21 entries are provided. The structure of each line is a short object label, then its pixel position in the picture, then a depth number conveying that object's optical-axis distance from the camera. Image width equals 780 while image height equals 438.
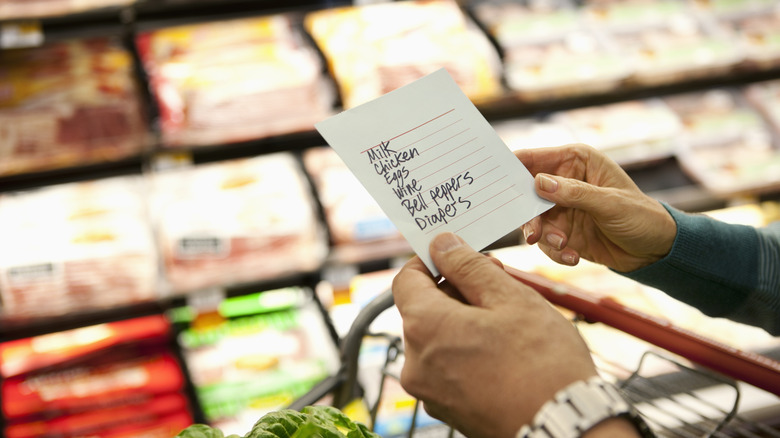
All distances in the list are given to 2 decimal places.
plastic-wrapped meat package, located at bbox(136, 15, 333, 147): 2.04
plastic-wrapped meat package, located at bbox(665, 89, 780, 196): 2.30
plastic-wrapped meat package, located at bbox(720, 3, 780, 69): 2.32
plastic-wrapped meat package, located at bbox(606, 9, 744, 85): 2.25
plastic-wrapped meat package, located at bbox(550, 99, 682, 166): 2.33
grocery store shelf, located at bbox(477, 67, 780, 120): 2.19
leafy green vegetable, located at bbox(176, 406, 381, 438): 0.72
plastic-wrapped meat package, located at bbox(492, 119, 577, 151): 2.34
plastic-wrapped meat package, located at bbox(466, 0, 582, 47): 2.39
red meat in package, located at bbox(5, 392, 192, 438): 2.05
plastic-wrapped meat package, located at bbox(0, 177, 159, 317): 1.92
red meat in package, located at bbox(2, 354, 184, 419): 2.00
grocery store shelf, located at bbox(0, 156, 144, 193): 1.95
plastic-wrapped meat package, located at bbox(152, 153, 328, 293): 2.02
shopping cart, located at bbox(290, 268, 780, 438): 0.88
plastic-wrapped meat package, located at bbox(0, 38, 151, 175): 1.96
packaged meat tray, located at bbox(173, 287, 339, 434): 2.12
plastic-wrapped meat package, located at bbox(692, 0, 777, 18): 2.49
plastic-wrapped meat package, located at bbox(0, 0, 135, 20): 1.83
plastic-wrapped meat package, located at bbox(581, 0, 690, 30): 2.43
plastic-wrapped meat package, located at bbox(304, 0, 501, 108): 2.17
